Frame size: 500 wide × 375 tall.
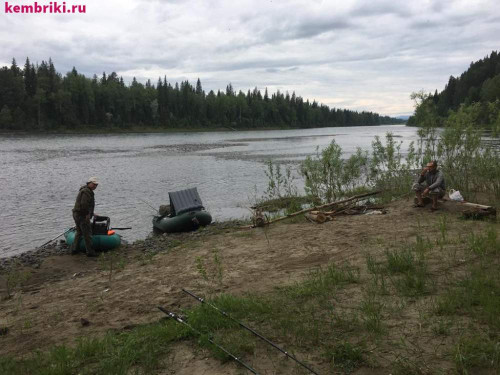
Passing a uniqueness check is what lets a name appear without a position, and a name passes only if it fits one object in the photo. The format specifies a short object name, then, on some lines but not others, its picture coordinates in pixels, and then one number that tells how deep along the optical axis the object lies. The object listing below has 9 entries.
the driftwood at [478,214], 9.65
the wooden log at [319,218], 11.76
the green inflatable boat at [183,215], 14.34
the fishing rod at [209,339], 4.01
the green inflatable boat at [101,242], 11.95
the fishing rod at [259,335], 3.88
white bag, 11.43
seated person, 11.24
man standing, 11.19
